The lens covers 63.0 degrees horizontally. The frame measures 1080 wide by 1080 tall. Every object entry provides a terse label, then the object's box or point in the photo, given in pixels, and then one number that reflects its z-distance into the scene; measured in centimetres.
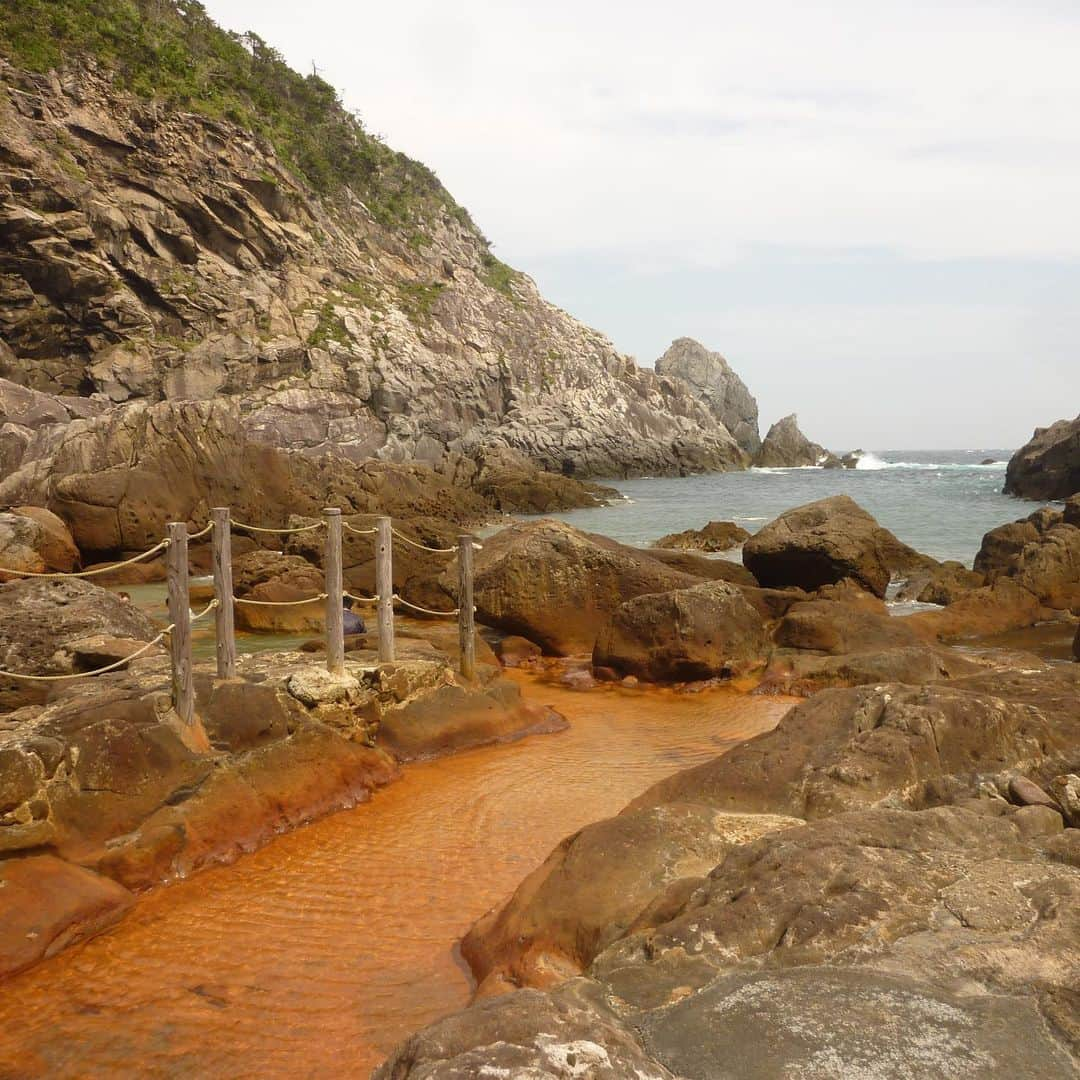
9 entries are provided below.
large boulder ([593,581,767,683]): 1134
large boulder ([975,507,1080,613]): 1582
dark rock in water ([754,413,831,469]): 7856
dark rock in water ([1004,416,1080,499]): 4150
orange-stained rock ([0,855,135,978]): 496
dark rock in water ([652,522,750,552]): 2727
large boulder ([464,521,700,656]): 1277
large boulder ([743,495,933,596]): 1641
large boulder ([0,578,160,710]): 900
